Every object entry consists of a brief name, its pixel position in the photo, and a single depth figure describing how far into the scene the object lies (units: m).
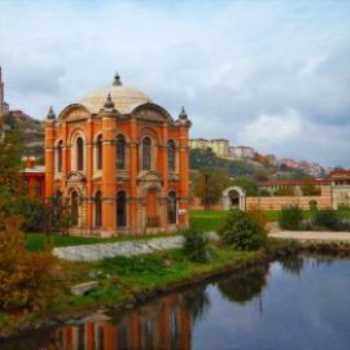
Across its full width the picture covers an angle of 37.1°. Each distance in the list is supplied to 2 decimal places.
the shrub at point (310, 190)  89.39
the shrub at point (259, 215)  38.28
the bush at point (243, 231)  37.09
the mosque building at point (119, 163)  37.09
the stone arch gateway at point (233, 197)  68.16
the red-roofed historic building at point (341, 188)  77.59
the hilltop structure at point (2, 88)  75.44
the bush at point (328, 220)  51.53
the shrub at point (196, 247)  31.62
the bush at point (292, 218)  51.81
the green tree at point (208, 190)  75.62
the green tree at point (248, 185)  89.56
